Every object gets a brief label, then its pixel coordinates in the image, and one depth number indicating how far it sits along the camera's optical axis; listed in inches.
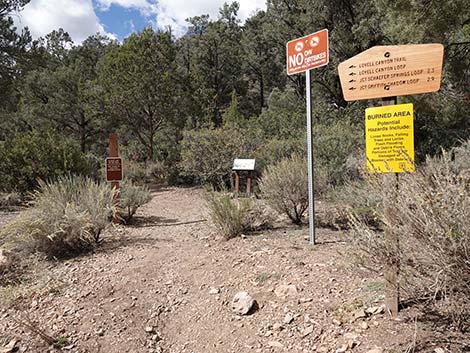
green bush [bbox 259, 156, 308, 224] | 216.1
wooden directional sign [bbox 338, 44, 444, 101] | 107.2
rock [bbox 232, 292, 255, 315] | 128.0
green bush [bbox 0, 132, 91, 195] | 363.9
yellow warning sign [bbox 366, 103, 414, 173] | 108.2
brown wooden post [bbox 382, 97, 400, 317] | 95.2
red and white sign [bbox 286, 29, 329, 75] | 175.3
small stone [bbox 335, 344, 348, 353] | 96.6
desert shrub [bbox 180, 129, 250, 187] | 441.1
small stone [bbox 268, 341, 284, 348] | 108.9
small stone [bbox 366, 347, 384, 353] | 90.7
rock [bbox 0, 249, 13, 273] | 172.7
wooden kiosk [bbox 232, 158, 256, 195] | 325.7
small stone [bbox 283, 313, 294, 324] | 116.6
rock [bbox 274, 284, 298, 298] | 130.0
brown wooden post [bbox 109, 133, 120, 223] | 249.9
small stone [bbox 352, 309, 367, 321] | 106.8
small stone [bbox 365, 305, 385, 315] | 106.4
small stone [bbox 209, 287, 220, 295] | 144.0
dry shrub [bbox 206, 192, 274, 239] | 197.3
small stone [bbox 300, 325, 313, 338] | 109.0
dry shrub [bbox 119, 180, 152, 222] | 259.0
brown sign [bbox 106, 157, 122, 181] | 248.8
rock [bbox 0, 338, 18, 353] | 120.8
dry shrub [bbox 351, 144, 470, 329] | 82.1
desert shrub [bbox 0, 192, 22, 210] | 349.2
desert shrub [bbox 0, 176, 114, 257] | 187.6
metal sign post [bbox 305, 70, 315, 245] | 175.6
